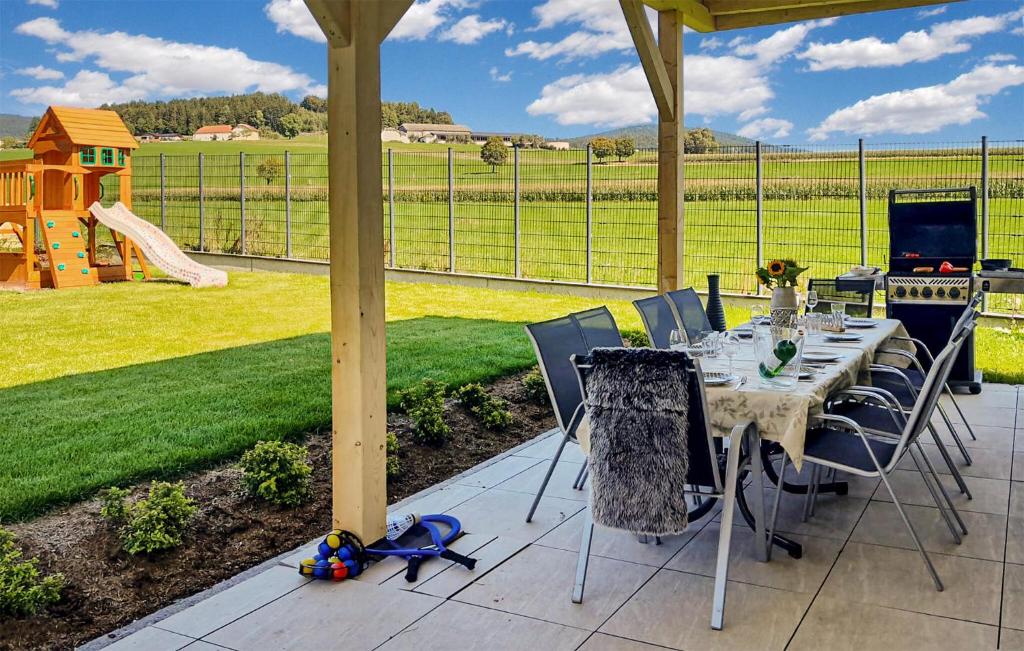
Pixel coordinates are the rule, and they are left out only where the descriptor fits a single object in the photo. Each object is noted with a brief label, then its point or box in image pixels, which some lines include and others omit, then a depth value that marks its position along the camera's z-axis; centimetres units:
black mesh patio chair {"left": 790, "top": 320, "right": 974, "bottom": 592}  336
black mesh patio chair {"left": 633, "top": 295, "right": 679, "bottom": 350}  490
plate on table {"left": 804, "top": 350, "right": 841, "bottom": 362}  414
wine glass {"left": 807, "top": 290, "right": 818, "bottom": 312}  546
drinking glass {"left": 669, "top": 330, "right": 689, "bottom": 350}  403
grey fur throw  298
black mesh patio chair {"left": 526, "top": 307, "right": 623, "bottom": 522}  392
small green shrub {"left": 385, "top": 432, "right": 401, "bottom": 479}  470
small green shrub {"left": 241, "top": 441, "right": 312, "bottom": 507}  425
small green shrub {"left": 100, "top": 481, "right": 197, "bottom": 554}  364
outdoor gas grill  652
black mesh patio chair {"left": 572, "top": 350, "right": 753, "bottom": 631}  300
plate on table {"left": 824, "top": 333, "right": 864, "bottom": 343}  477
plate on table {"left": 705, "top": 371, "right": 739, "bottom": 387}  350
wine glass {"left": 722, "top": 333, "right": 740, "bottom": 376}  400
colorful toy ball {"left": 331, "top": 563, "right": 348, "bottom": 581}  338
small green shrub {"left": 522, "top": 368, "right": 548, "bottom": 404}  648
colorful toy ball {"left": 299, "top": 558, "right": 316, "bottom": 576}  341
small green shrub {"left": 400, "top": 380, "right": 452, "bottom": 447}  529
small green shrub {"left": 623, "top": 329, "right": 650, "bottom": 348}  788
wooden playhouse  1296
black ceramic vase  597
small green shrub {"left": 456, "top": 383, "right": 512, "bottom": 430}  573
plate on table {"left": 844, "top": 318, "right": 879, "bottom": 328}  534
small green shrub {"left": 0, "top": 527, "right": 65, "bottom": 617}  314
